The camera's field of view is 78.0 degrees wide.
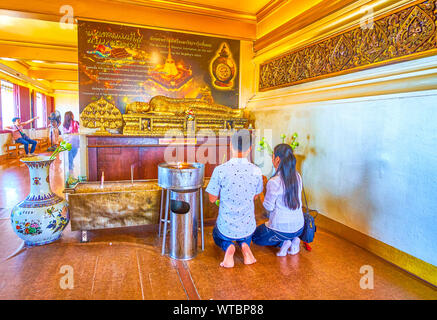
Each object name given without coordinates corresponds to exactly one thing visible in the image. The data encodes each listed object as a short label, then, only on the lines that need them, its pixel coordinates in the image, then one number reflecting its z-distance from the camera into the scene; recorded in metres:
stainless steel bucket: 2.61
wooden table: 4.18
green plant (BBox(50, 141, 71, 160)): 3.07
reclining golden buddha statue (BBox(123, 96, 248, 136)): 4.64
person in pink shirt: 4.78
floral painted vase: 2.73
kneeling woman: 2.51
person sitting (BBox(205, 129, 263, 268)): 2.44
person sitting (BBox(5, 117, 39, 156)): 8.81
